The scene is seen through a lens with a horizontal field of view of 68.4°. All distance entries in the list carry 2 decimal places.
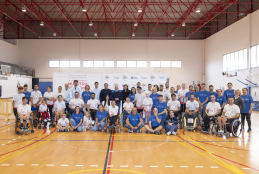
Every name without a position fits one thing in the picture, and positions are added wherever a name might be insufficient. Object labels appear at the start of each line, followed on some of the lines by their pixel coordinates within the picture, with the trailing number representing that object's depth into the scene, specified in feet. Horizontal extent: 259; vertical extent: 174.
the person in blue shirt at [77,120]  23.21
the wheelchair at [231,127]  19.90
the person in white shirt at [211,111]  22.23
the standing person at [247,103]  22.82
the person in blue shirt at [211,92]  25.58
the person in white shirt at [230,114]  20.53
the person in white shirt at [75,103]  26.02
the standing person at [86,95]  28.25
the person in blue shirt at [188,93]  27.12
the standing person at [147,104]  25.22
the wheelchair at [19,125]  21.66
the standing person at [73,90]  28.73
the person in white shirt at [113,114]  23.62
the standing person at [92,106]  25.82
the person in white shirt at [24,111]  21.49
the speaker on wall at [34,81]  66.39
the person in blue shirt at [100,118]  23.70
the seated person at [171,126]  21.76
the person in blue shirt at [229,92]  25.10
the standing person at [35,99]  26.37
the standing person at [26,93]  25.70
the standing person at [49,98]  26.78
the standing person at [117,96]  27.07
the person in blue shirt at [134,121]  23.03
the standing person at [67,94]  28.28
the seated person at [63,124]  22.95
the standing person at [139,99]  26.71
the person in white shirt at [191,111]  23.77
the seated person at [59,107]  25.39
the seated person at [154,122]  22.53
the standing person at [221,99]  25.15
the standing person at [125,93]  27.94
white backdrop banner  40.88
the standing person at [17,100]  24.18
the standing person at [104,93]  27.66
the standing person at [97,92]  29.68
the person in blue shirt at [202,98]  26.35
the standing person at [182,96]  27.54
